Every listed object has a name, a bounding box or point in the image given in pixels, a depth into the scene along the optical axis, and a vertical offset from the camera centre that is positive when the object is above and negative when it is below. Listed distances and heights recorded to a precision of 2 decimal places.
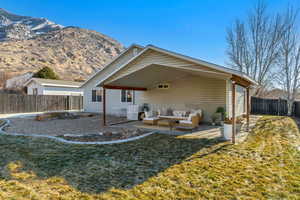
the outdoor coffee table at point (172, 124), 7.28 -1.07
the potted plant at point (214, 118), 8.56 -0.90
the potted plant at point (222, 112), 8.51 -0.57
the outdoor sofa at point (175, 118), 7.39 -0.87
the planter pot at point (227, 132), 5.86 -1.11
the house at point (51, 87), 18.17 +1.55
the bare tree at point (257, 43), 16.12 +6.03
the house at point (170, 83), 6.35 +0.95
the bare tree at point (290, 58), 14.15 +3.78
